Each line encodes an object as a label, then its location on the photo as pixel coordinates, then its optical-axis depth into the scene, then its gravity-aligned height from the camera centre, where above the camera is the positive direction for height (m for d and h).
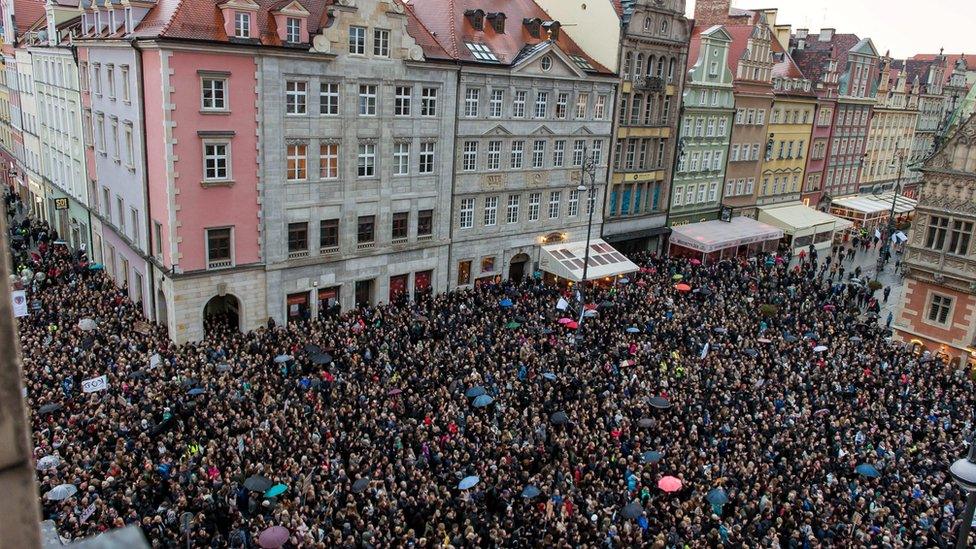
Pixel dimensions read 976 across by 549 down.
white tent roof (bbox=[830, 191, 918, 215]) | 67.56 -9.75
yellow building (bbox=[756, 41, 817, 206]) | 59.22 -3.34
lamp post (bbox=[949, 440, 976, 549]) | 11.59 -5.74
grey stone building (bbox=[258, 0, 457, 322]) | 32.34 -4.45
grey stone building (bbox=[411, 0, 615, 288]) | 39.28 -3.17
